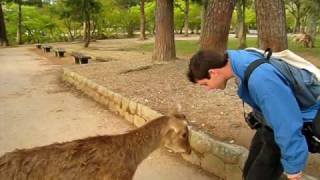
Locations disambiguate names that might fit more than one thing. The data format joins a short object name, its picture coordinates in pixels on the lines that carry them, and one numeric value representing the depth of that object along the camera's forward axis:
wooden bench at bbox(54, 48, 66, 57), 15.64
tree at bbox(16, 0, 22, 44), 26.38
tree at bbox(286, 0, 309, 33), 30.72
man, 1.71
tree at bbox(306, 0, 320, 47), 19.73
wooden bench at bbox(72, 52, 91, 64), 11.27
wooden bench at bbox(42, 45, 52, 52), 18.53
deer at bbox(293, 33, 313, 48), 16.71
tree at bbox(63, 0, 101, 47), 20.24
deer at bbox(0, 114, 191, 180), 2.35
